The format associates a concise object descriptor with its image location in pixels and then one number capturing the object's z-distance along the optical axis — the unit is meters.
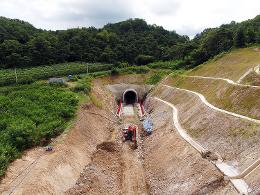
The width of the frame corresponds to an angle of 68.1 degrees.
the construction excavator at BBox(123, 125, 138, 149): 23.22
